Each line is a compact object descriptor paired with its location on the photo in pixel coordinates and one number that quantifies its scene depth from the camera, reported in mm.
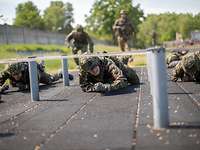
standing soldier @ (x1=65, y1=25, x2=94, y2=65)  18188
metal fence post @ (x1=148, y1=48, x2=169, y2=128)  4922
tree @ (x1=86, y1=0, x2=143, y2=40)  72206
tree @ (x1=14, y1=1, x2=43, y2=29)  97500
